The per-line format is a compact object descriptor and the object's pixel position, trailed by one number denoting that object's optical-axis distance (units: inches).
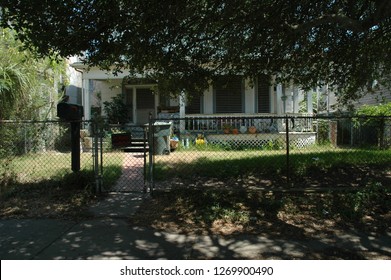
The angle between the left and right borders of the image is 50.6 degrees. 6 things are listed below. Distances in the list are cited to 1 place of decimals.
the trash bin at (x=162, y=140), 547.8
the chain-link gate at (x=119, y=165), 301.4
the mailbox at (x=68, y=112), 305.0
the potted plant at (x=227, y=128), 663.8
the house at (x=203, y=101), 692.7
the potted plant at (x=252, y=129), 662.8
